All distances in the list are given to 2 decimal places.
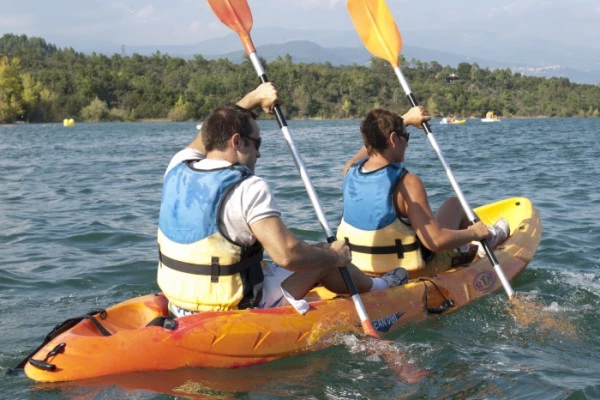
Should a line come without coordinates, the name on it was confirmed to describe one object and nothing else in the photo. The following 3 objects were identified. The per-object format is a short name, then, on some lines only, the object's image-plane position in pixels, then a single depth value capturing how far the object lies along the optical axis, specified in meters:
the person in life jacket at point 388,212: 5.10
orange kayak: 3.99
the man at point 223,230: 3.94
